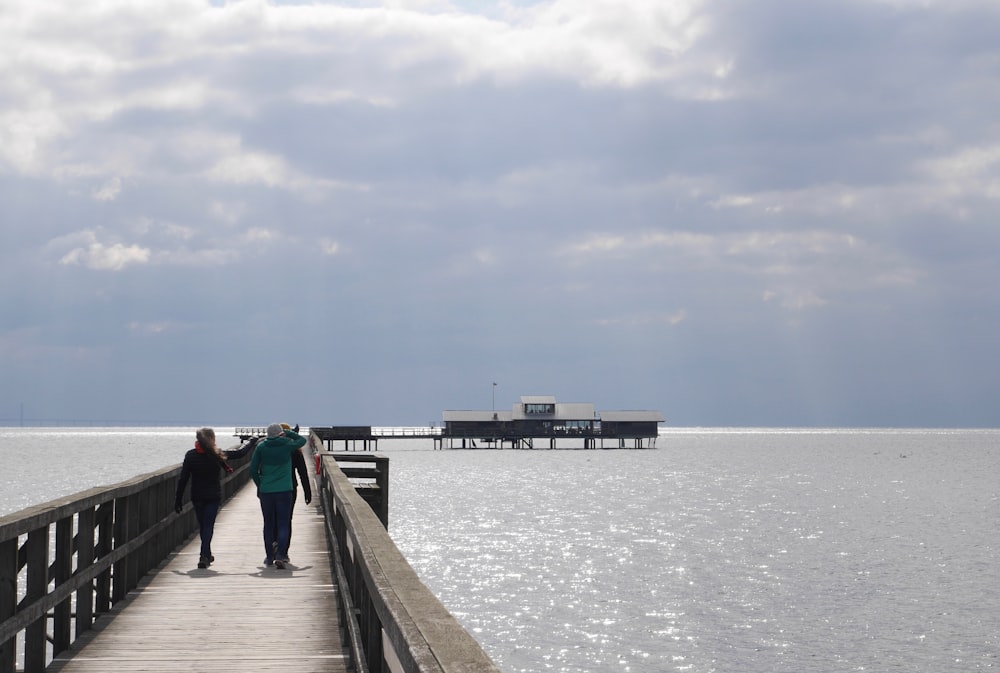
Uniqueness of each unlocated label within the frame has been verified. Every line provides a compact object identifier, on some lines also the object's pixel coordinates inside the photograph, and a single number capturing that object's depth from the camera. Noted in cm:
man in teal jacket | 1308
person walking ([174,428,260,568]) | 1305
